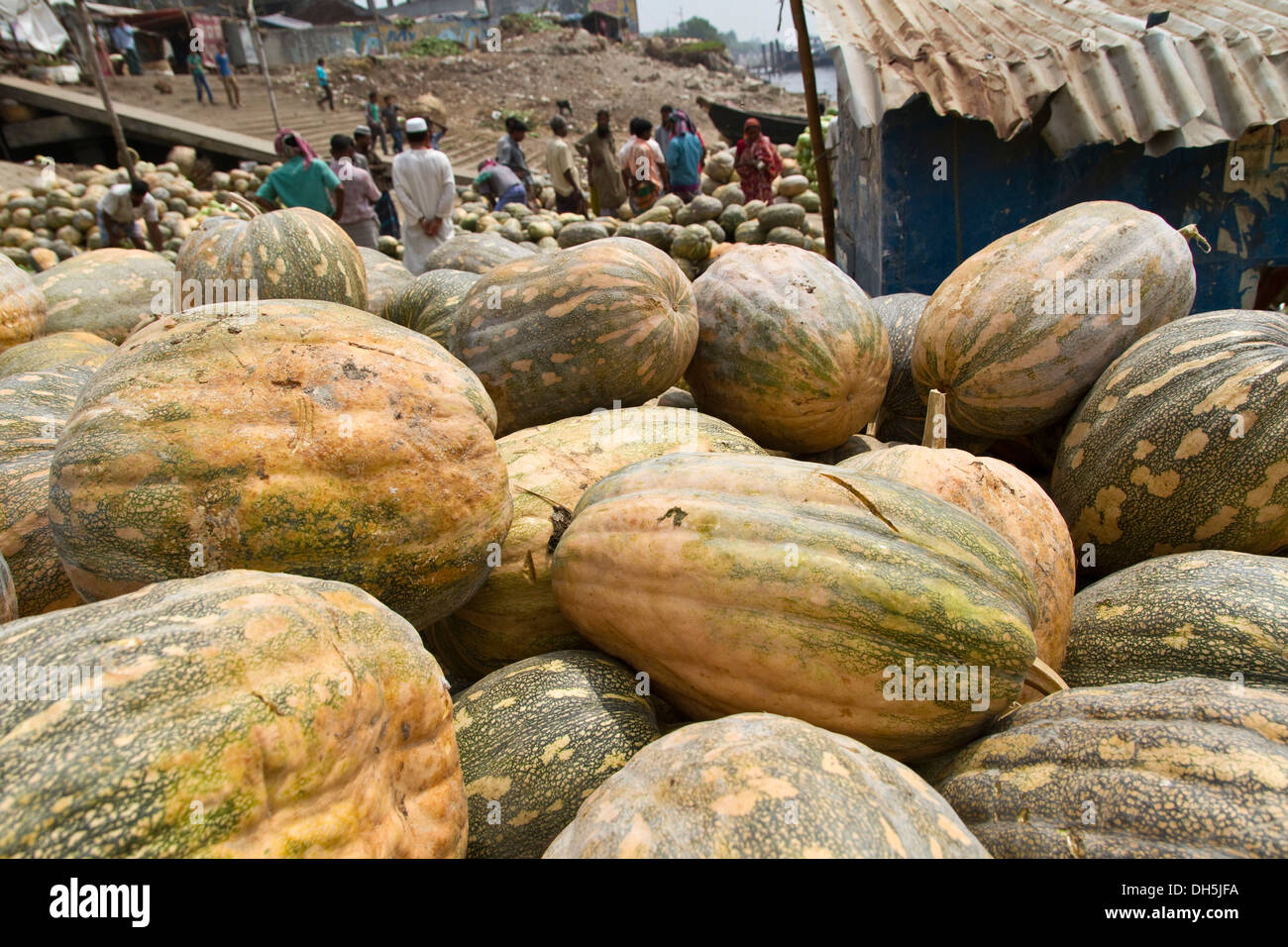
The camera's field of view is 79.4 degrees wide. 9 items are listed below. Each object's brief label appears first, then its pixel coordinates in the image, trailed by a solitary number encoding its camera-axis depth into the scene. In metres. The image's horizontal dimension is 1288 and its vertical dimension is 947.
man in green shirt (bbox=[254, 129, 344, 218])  7.29
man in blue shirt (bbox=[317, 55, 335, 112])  23.75
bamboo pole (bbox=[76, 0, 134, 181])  11.95
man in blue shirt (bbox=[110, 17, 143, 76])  25.42
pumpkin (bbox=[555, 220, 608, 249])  9.53
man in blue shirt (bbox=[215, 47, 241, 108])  22.14
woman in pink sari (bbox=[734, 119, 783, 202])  12.52
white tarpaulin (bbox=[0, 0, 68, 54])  17.02
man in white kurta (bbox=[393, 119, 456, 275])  7.39
